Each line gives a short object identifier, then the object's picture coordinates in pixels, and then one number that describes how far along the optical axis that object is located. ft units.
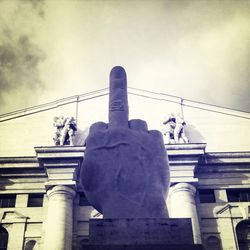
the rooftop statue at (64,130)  97.76
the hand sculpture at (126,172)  31.58
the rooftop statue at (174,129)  97.76
